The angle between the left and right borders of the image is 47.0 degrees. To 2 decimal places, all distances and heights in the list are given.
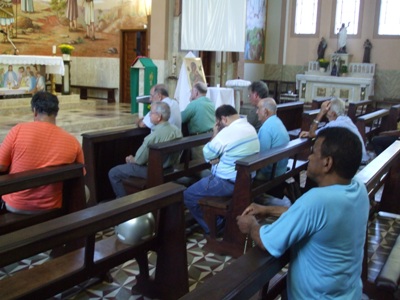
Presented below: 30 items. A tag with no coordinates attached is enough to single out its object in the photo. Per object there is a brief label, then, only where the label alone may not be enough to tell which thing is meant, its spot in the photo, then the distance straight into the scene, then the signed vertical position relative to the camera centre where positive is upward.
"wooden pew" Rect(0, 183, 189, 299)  2.06 -1.10
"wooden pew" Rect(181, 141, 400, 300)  1.60 -0.76
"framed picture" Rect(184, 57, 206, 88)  9.90 -0.05
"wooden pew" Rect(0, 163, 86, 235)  2.89 -0.83
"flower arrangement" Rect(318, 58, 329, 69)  14.63 +0.30
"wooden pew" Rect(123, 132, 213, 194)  4.12 -0.96
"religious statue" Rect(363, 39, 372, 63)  14.49 +0.72
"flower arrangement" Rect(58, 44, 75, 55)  12.05 +0.36
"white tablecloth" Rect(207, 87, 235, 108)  9.71 -0.55
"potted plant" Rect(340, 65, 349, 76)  14.44 +0.11
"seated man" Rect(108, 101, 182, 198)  4.46 -0.83
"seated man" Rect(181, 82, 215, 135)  5.89 -0.59
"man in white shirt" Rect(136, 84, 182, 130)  5.52 -0.39
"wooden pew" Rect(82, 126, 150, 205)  4.64 -0.93
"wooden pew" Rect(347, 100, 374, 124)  8.43 -0.68
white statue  14.51 +1.08
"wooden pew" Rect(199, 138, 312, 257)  3.64 -1.09
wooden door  13.67 +0.25
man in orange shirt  3.28 -0.66
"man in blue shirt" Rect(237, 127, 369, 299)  1.76 -0.60
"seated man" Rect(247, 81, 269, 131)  5.31 -0.25
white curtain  10.38 +0.98
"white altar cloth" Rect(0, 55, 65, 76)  10.24 +0.01
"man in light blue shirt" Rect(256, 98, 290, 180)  4.45 -0.65
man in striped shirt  3.86 -0.69
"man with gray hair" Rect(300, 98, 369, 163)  4.97 -0.47
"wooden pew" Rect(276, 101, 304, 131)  7.86 -0.76
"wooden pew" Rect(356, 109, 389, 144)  7.33 -0.86
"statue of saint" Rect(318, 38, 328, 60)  15.19 +0.80
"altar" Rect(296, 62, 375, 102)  13.85 -0.33
